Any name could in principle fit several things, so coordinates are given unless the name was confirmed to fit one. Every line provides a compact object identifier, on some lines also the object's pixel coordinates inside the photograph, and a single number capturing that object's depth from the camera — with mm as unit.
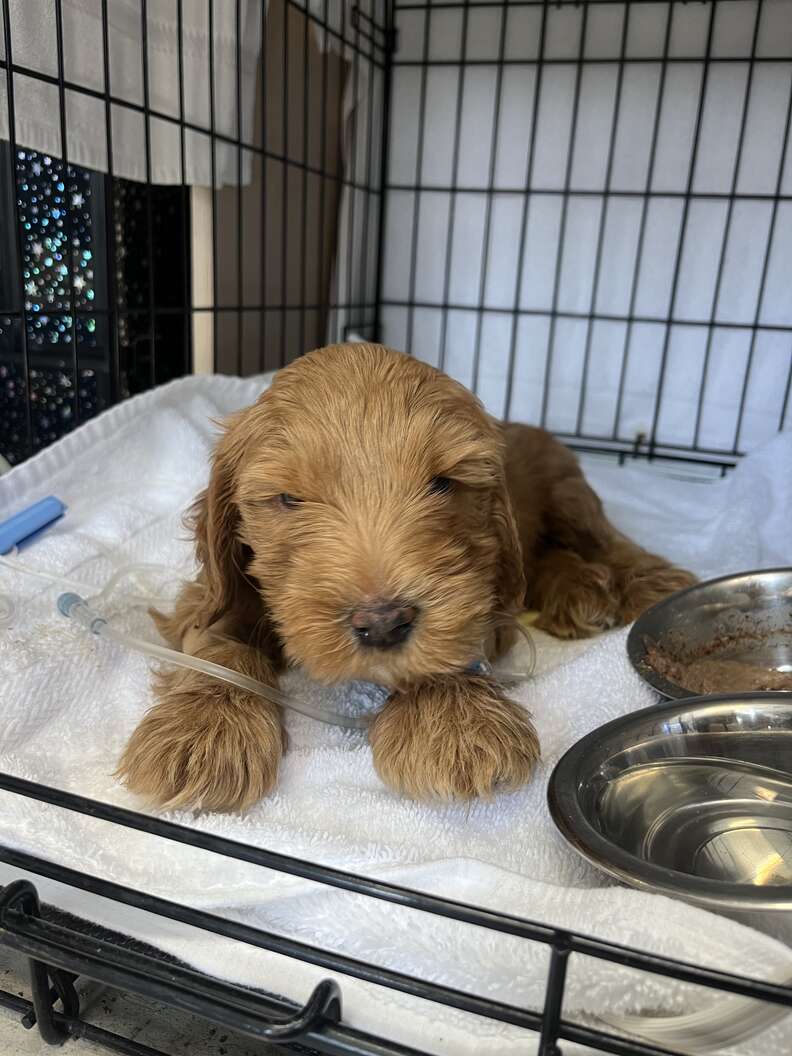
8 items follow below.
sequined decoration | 502
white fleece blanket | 209
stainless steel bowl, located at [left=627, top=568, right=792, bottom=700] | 415
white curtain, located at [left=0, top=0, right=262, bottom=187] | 435
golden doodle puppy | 265
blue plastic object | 433
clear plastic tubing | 312
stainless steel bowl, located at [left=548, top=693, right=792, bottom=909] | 267
